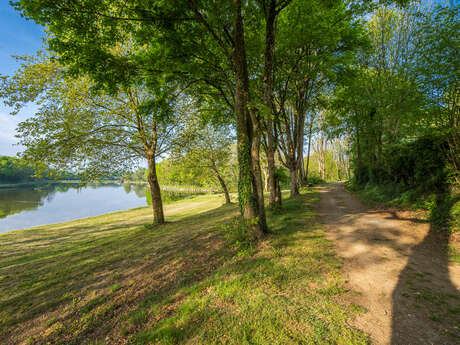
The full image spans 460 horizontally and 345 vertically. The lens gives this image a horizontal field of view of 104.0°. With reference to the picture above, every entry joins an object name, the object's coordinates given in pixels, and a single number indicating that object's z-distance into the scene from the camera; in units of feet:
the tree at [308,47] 27.86
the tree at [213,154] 56.21
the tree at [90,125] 30.60
